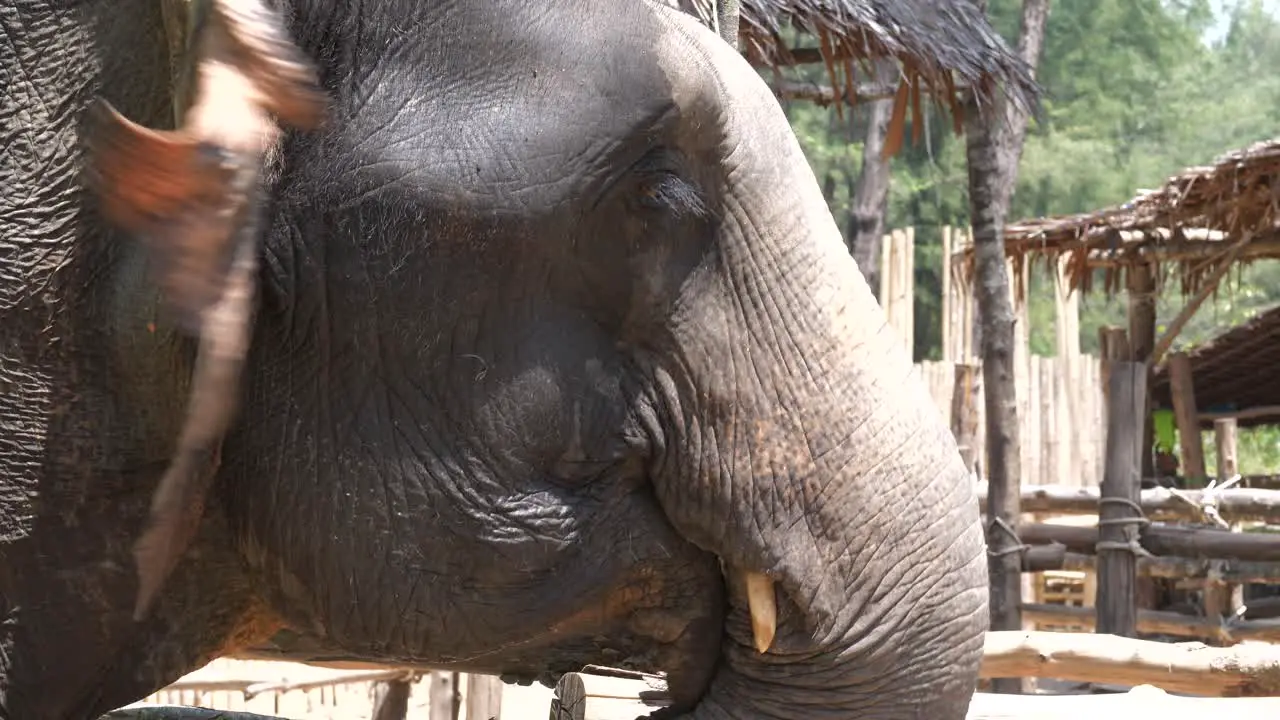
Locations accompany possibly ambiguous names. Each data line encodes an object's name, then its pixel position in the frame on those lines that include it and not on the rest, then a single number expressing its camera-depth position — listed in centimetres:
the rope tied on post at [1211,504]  1023
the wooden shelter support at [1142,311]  1066
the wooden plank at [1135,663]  480
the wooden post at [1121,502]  903
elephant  198
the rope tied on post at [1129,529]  912
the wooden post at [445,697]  645
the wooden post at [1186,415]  1291
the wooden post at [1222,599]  1056
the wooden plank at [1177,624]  956
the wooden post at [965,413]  1093
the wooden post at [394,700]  639
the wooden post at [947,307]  1847
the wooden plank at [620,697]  303
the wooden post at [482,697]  628
